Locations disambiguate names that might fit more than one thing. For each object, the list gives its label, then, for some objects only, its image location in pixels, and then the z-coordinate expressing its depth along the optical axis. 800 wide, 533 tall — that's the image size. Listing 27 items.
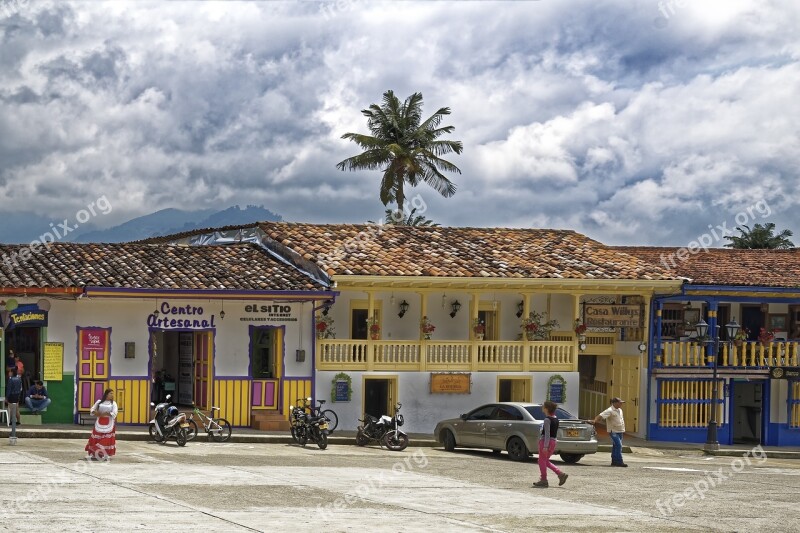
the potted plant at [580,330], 33.38
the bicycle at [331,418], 30.50
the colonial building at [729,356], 34.44
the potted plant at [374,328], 31.58
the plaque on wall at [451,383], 32.22
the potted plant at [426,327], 31.88
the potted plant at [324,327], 30.92
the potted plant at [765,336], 35.22
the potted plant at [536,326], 32.94
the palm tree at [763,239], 65.44
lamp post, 32.03
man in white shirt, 25.59
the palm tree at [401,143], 52.28
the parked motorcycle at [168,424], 25.08
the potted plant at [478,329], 32.53
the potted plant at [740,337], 34.88
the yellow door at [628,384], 34.69
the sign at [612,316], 34.28
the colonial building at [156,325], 28.38
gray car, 25.17
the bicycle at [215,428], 26.95
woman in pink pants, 19.56
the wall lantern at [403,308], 32.84
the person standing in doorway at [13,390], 26.91
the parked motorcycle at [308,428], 26.98
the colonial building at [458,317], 31.53
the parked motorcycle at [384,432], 27.22
